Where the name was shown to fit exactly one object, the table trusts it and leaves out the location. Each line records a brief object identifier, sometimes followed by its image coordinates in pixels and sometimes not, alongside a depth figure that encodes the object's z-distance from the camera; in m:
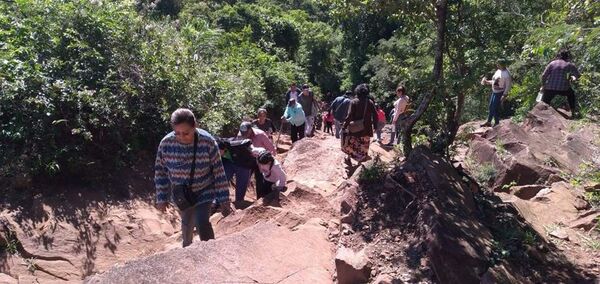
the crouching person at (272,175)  6.40
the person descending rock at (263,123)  8.30
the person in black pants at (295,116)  10.30
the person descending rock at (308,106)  11.62
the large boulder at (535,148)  7.11
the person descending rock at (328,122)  15.49
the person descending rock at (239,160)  6.25
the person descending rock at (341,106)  9.14
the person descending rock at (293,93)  11.52
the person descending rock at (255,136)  6.66
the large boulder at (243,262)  3.68
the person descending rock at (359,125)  7.16
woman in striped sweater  4.12
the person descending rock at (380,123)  11.50
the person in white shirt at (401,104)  9.73
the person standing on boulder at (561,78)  8.90
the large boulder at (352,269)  4.10
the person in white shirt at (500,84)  9.50
